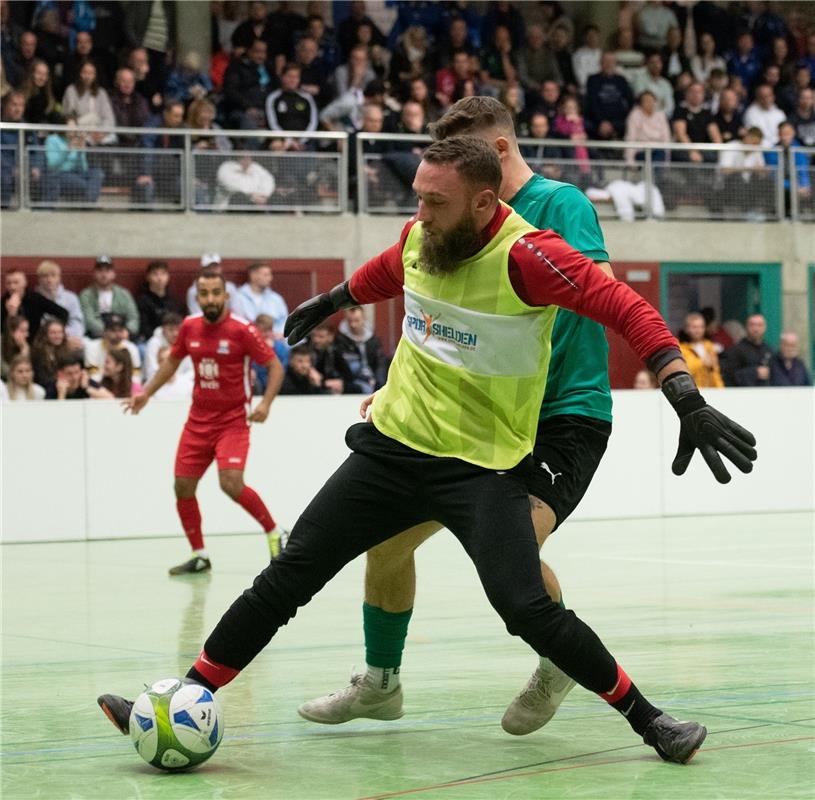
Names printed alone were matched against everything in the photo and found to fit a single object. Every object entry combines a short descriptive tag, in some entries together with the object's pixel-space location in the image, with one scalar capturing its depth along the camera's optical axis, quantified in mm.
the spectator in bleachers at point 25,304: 16469
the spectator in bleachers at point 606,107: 21859
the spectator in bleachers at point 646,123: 21734
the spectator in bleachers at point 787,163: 21844
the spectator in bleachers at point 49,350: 15758
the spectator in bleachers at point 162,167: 18766
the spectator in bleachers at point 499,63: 22000
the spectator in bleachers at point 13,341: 15930
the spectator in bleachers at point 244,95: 19531
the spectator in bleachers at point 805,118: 23047
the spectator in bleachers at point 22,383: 15555
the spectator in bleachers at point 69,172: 18203
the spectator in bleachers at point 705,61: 23562
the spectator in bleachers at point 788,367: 18766
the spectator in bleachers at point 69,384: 15570
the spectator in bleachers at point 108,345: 16328
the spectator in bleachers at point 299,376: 16609
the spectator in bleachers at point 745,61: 23812
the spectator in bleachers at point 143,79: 19297
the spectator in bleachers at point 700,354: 18359
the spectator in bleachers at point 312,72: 20141
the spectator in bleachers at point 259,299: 17906
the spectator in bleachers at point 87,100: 18562
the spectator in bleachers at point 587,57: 22750
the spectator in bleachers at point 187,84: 19734
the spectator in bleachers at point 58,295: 16953
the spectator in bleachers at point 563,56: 22728
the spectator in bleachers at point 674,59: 23406
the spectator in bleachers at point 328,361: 17188
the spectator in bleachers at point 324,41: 20531
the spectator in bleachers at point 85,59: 18875
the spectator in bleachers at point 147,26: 20234
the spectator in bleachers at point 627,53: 23469
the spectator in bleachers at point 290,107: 19688
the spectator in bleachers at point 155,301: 17516
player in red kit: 12312
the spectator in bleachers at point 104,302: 17203
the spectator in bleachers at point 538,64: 22641
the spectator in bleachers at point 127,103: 18797
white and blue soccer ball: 5109
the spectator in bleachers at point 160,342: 16703
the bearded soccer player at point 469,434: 5062
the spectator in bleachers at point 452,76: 21281
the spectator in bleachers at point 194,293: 17938
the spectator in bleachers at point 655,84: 22719
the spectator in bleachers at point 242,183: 19156
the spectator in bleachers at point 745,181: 21641
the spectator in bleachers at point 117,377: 15914
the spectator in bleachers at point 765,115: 22953
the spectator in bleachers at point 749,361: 18516
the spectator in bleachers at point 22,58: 18422
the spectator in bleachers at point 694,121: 22156
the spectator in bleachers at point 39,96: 18328
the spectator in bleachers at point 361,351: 17344
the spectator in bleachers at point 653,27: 23875
